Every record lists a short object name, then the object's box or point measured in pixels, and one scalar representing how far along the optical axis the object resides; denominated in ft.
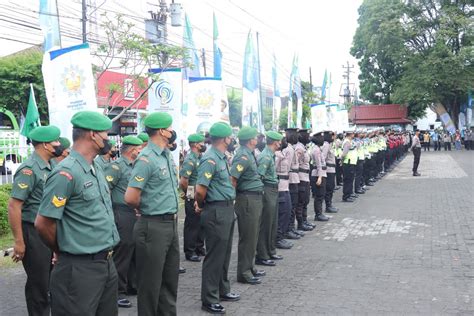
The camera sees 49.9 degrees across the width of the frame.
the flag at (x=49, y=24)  29.48
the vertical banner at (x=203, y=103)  38.96
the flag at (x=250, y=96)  55.02
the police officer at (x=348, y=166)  44.62
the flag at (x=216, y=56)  60.70
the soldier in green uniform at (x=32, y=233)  14.39
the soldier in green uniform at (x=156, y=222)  13.93
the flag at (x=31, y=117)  30.12
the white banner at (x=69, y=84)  23.29
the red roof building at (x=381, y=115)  146.20
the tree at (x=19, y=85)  70.23
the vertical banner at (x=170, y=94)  33.96
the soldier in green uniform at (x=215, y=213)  17.16
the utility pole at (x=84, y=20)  53.07
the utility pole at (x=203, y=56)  86.00
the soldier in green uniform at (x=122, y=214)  18.90
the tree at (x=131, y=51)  47.60
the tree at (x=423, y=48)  122.93
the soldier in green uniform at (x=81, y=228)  10.36
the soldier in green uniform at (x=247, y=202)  19.95
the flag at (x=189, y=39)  61.00
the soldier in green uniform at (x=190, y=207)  25.25
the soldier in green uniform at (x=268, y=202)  22.81
